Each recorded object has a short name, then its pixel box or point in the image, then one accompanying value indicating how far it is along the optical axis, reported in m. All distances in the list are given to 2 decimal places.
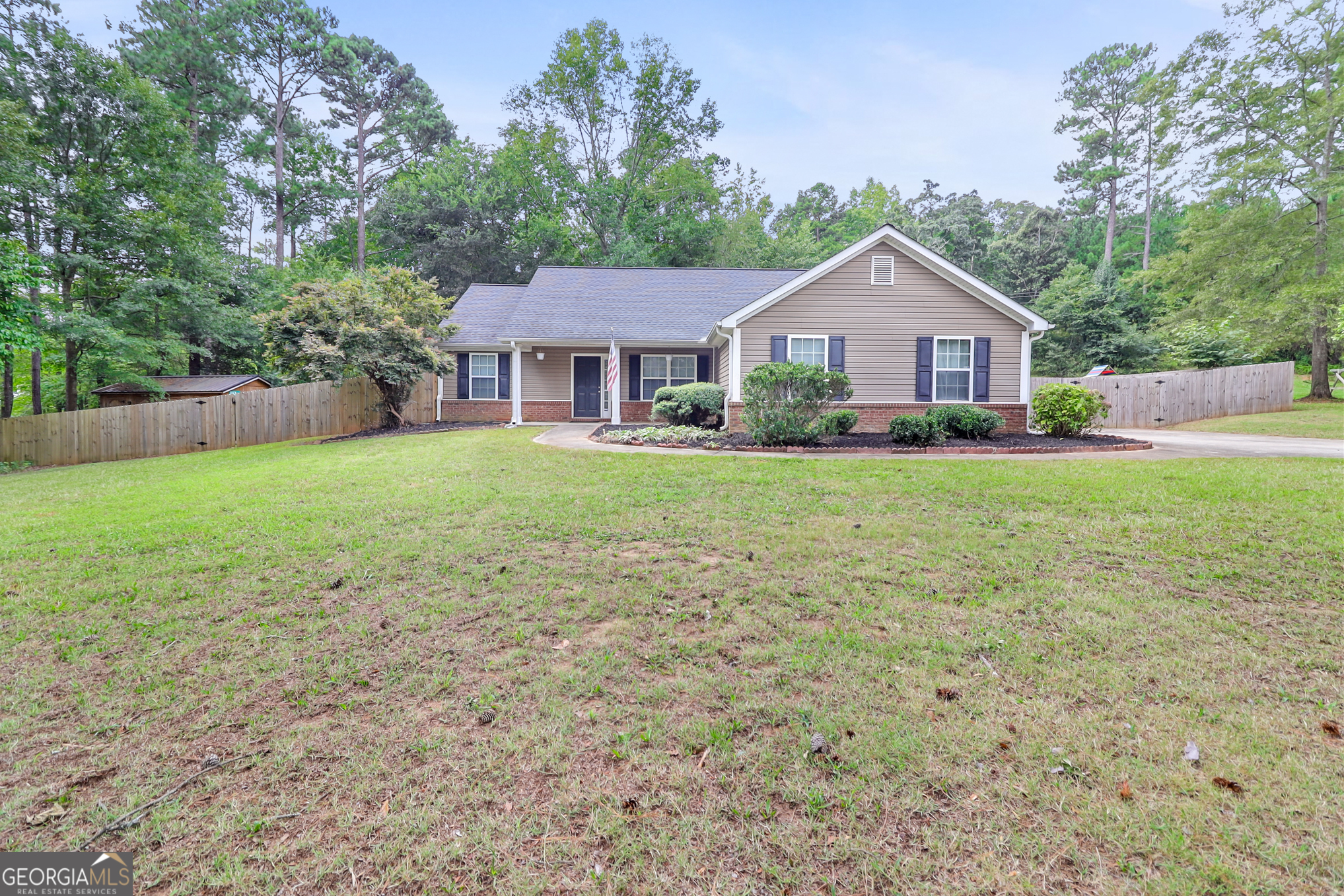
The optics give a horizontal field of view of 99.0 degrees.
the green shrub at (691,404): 14.76
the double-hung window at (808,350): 13.68
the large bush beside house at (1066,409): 11.27
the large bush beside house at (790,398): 10.30
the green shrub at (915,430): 10.33
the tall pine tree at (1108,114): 32.98
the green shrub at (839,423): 11.46
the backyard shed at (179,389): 17.73
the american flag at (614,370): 16.75
